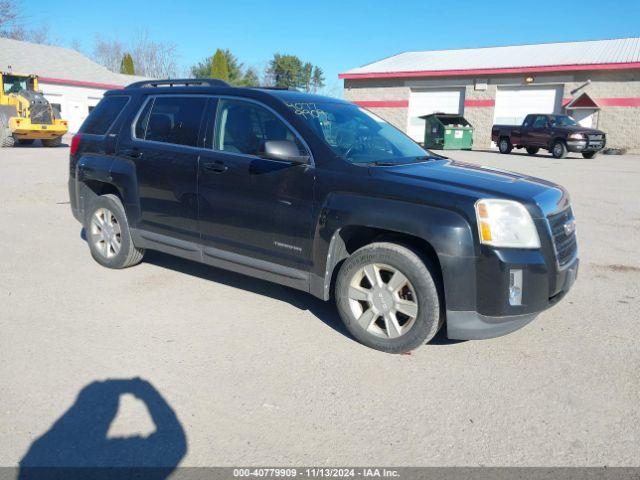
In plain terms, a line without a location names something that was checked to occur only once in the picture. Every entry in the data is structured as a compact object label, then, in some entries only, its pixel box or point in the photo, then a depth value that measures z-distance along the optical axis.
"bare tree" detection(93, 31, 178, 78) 73.00
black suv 3.60
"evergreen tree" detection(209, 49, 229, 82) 59.59
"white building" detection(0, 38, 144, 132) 39.12
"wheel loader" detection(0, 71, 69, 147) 22.41
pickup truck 23.06
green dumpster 29.19
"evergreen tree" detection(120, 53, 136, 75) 63.19
